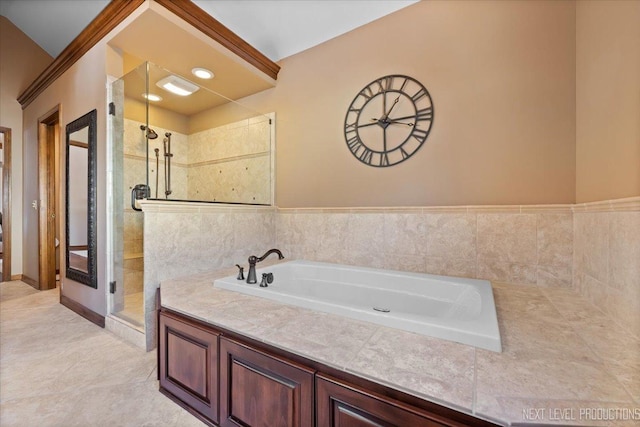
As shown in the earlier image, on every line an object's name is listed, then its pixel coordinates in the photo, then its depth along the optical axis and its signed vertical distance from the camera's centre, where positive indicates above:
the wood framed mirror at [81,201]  2.24 +0.12
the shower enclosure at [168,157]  2.10 +0.55
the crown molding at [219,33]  1.84 +1.47
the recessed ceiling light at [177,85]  2.34 +1.23
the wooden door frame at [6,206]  3.42 +0.10
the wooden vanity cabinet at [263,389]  0.69 -0.59
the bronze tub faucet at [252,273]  1.62 -0.38
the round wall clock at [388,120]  1.97 +0.73
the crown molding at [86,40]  1.85 +1.48
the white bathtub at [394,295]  0.91 -0.46
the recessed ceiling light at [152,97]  2.14 +1.00
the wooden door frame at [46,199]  3.10 +0.18
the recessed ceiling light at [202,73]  2.48 +1.37
